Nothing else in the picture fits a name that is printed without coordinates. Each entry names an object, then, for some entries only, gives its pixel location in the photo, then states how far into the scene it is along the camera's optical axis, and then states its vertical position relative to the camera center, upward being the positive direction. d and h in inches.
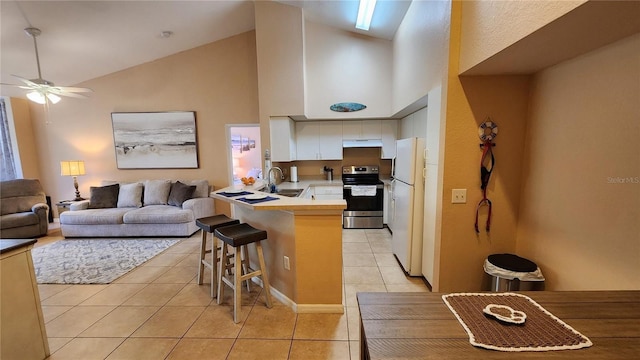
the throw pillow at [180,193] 181.9 -24.7
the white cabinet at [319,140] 189.0 +12.0
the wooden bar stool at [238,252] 84.8 -32.0
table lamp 187.8 -6.7
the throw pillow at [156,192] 187.2 -24.2
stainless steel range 172.7 -31.8
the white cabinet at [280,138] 165.8 +12.1
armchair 164.2 -33.3
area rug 120.2 -52.9
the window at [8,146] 189.5 +10.6
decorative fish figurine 179.0 +33.8
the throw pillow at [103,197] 182.5 -26.7
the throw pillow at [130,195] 184.9 -26.0
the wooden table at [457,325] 34.3 -26.0
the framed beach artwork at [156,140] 198.4 +14.5
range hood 186.5 +9.2
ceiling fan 123.3 +35.1
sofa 167.2 -34.1
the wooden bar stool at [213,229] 98.8 -26.9
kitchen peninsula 85.0 -31.4
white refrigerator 106.1 -20.3
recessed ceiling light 126.5 +76.1
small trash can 71.2 -33.3
